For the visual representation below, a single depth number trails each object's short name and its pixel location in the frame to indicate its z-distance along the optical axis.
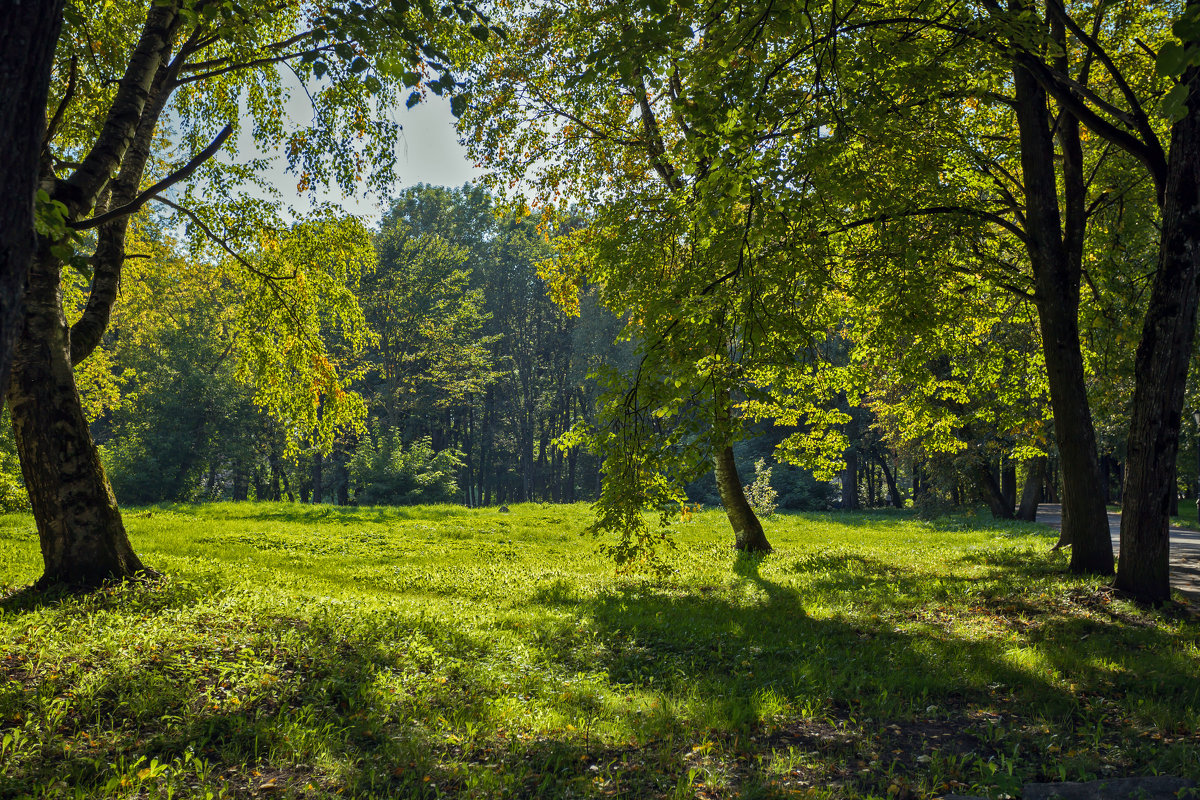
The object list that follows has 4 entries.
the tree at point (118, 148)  6.18
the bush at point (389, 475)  27.56
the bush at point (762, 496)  25.22
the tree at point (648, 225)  6.46
